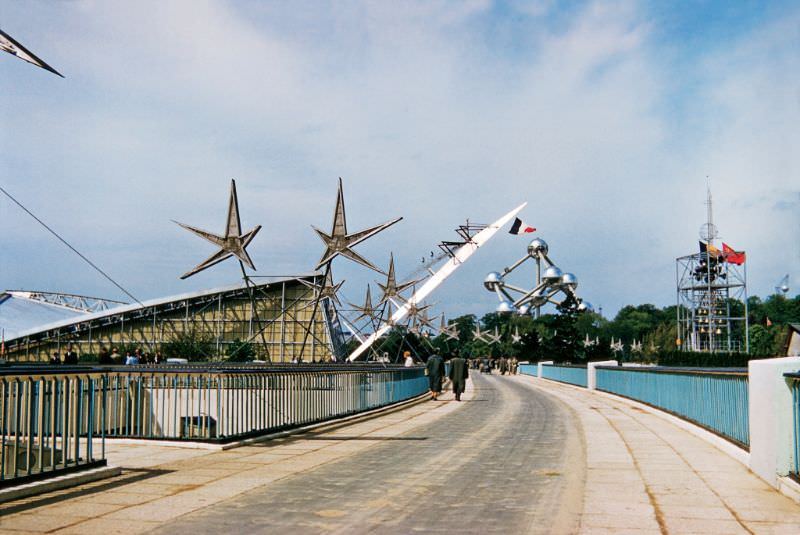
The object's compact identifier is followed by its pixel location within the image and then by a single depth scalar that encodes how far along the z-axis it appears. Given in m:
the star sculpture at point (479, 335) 113.14
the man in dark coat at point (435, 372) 26.27
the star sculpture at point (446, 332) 74.96
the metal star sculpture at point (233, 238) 30.19
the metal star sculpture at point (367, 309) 63.45
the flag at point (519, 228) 97.69
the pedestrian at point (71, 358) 34.00
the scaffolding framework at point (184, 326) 87.12
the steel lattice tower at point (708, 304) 85.19
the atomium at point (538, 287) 98.38
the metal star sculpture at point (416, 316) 64.82
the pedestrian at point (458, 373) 26.58
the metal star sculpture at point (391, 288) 56.16
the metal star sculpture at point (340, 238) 29.47
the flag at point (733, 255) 84.88
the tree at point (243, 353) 63.23
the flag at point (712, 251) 84.62
